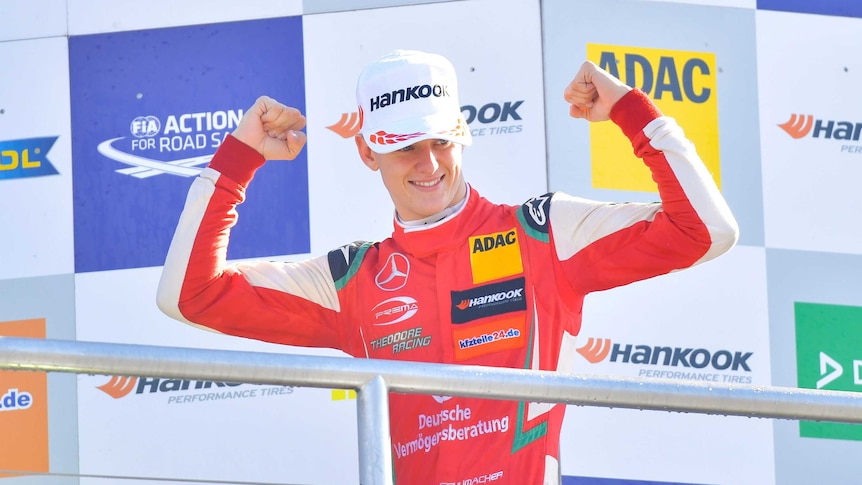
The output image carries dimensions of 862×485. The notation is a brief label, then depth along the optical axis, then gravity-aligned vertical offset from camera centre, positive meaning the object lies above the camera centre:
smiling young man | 11.22 -0.02
